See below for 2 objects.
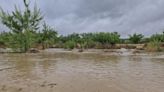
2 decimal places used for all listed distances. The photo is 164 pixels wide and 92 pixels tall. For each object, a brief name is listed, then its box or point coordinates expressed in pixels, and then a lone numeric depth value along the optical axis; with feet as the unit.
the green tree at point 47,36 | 63.61
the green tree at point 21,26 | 38.63
